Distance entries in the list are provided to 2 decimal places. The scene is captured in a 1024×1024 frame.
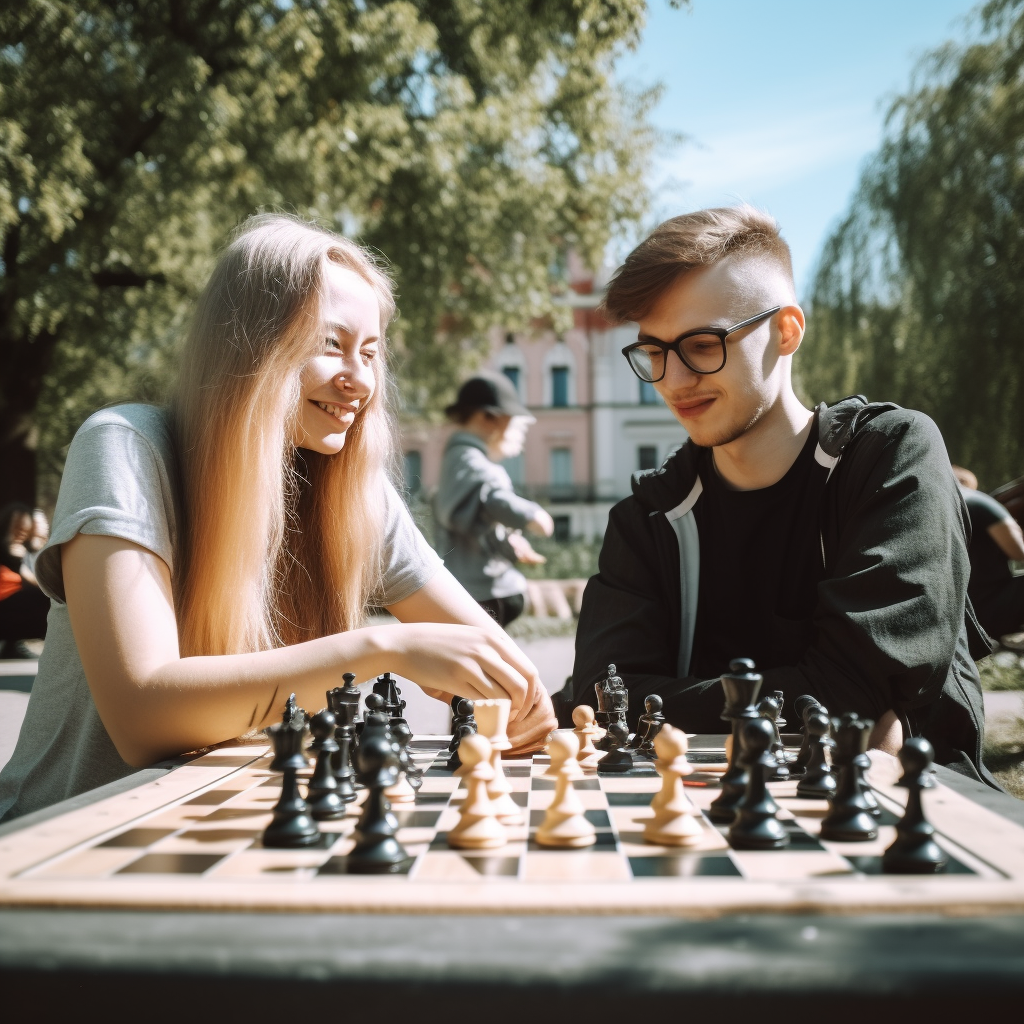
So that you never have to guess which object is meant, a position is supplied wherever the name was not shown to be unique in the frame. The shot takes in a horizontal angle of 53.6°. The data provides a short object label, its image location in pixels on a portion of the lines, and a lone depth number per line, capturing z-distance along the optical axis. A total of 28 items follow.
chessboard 0.90
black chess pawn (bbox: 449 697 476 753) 1.85
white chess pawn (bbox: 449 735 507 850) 1.13
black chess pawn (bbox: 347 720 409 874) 1.03
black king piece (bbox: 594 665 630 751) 1.85
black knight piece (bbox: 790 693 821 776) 1.60
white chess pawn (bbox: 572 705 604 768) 1.80
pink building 38.84
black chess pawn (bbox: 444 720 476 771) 1.72
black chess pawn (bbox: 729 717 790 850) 1.12
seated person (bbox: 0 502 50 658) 6.58
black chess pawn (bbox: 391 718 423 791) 1.52
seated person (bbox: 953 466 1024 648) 5.46
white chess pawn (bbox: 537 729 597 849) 1.13
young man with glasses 2.03
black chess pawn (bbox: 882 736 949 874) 1.01
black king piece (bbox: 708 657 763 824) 1.27
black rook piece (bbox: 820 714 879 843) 1.16
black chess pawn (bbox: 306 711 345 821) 1.26
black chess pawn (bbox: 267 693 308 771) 1.56
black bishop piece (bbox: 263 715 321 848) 1.12
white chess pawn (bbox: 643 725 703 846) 1.15
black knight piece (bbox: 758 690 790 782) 1.60
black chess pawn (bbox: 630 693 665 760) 1.86
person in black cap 5.51
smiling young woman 1.63
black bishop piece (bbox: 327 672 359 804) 1.47
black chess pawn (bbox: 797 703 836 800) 1.44
